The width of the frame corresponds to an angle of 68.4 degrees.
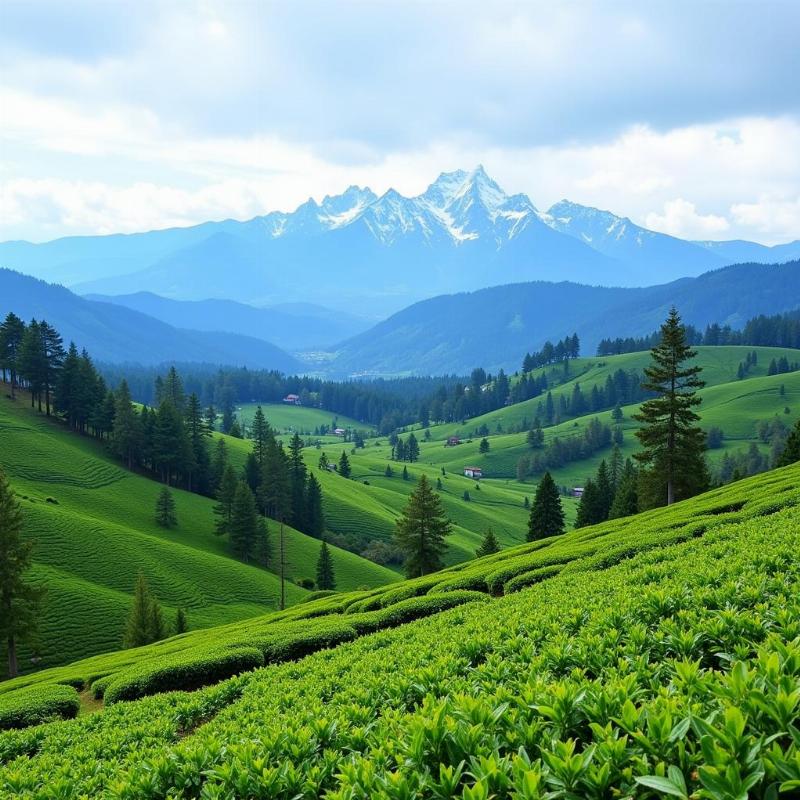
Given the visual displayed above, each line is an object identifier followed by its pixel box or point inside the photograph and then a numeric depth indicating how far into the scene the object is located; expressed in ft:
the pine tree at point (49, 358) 368.48
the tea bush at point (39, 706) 73.87
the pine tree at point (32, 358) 357.82
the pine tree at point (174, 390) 469.16
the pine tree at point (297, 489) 389.80
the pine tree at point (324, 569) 277.44
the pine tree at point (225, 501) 324.80
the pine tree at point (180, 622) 199.01
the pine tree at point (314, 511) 394.52
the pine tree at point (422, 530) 210.38
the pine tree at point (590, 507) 301.43
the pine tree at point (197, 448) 385.91
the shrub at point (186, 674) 79.05
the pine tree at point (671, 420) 168.55
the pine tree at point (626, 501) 255.29
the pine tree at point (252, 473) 394.93
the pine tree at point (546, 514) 257.57
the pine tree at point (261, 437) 402.11
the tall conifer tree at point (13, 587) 157.69
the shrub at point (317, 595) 215.72
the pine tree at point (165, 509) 312.50
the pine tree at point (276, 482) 361.71
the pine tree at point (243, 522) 314.96
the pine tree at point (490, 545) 252.62
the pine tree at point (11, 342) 372.38
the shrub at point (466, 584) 105.70
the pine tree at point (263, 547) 320.09
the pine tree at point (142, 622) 181.27
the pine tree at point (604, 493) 302.86
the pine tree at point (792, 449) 233.55
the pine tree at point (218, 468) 390.17
